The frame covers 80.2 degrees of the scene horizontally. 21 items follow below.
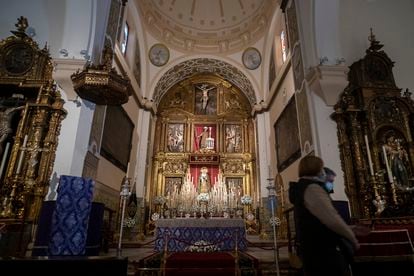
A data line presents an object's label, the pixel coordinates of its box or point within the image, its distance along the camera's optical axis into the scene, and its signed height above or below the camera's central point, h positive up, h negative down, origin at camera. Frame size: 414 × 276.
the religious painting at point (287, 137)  7.84 +2.81
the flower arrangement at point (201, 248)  5.93 -0.68
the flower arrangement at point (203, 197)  7.62 +0.64
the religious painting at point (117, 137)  7.69 +2.71
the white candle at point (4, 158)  5.50 +1.26
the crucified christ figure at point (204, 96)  14.04 +6.69
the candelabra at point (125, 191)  4.60 +0.48
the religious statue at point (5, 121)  5.86 +2.19
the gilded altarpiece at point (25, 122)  5.14 +2.15
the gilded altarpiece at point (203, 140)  12.05 +4.02
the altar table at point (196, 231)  6.15 -0.30
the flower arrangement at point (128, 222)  7.96 -0.13
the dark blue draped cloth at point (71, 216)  4.37 +0.01
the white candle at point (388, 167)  5.45 +1.16
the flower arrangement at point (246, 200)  9.88 +0.75
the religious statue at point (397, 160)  5.68 +1.37
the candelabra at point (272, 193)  4.58 +0.47
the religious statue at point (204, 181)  11.23 +1.69
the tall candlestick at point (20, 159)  5.18 +1.17
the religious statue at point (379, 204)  4.97 +0.33
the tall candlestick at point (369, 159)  5.33 +1.31
